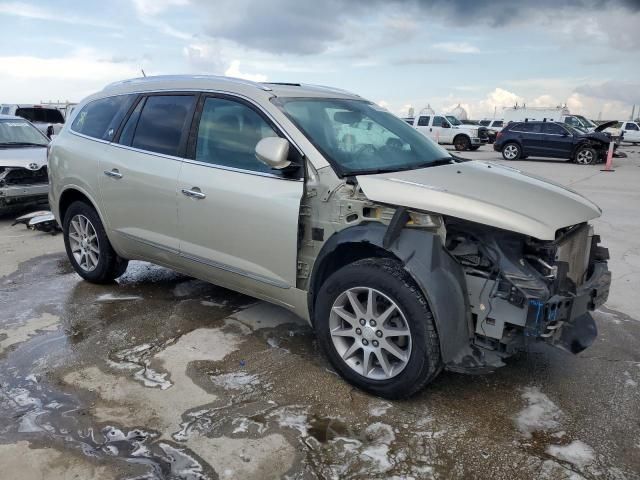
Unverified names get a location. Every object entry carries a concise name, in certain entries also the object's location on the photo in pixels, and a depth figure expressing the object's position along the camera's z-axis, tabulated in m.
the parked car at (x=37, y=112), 16.42
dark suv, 20.14
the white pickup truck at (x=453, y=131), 27.45
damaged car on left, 8.34
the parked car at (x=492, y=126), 32.84
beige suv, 3.00
